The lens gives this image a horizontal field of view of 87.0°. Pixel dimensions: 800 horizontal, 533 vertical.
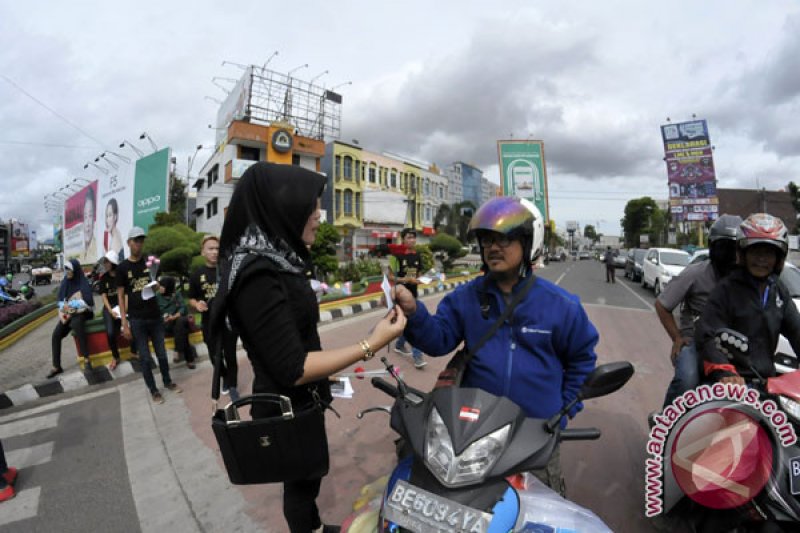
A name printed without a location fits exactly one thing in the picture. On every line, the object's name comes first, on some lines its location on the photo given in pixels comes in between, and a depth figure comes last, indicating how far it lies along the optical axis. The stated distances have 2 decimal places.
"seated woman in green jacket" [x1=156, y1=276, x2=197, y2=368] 5.77
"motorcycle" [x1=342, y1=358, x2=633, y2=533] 1.13
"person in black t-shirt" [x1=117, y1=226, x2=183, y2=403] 4.47
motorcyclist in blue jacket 1.66
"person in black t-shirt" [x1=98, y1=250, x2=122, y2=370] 5.55
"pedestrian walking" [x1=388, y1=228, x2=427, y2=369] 5.34
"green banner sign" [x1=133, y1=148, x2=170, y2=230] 19.31
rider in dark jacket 2.09
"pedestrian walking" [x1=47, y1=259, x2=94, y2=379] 5.38
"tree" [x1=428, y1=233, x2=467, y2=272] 22.75
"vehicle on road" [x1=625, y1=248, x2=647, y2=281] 18.62
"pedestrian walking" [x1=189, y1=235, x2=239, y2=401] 4.88
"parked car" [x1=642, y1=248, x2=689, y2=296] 12.26
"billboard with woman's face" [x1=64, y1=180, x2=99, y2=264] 27.72
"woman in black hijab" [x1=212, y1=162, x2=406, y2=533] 1.40
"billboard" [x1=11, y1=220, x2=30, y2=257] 66.88
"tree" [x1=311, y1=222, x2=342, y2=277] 16.06
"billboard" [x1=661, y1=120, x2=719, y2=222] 26.39
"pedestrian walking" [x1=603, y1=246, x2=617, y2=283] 17.63
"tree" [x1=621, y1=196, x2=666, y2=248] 62.68
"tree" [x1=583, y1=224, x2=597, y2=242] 132.38
